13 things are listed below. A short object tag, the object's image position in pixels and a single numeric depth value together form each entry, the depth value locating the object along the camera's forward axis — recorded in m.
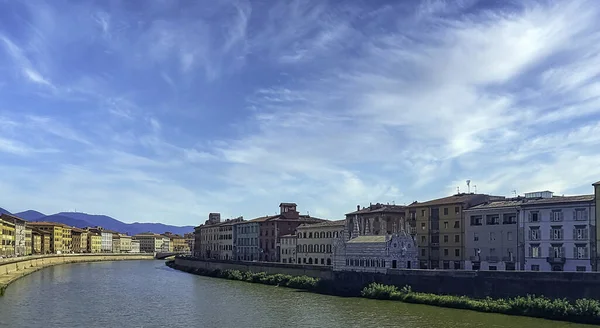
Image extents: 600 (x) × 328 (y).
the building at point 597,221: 57.16
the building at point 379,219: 83.94
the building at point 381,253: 69.44
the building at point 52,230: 195.00
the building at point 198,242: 160.27
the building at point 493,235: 65.75
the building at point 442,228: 72.94
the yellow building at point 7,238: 129.12
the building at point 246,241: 118.81
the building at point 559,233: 58.50
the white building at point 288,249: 103.71
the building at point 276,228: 113.69
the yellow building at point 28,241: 165.12
